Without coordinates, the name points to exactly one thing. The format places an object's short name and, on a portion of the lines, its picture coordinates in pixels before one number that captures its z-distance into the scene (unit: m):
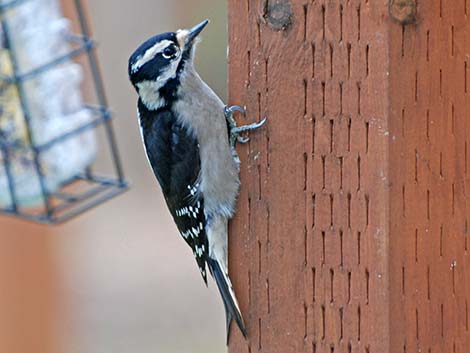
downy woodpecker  4.96
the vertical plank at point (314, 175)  3.99
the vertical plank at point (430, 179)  4.01
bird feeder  5.79
